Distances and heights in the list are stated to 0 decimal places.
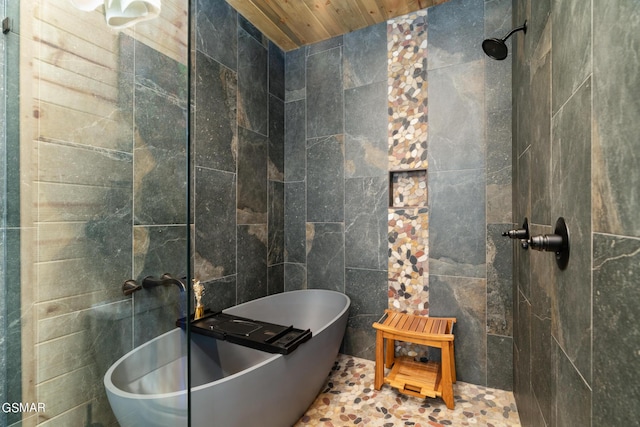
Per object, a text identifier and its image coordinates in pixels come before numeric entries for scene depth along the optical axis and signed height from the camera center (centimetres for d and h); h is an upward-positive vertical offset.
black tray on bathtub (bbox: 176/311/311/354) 135 -63
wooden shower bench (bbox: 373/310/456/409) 167 -96
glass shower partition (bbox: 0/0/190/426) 79 +4
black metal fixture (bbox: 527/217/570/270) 77 -8
